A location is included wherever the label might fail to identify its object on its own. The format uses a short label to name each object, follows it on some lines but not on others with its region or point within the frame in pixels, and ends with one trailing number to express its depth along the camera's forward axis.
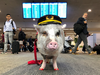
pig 0.70
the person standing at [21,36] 3.67
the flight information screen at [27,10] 3.54
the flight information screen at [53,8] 3.45
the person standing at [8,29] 2.44
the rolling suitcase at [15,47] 2.53
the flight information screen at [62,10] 3.48
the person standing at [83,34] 2.34
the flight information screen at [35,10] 3.52
